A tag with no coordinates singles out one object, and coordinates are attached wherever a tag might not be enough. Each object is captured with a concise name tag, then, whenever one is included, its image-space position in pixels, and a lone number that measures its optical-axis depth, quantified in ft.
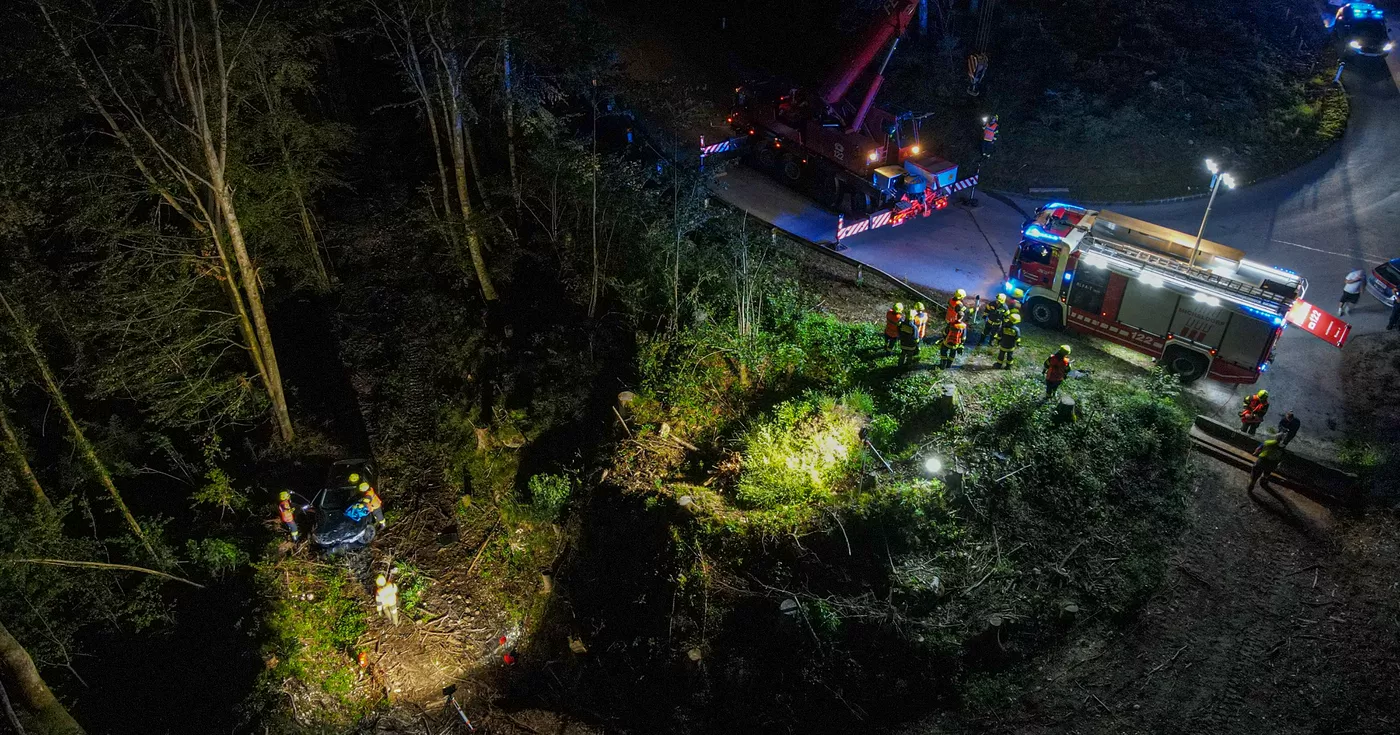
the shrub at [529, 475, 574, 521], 44.04
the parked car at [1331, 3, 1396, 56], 82.53
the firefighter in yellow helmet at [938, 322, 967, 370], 47.83
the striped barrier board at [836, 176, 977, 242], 61.87
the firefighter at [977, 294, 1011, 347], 49.29
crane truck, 63.00
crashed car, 42.27
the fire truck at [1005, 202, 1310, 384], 45.83
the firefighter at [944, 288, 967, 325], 47.65
